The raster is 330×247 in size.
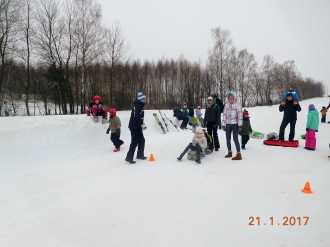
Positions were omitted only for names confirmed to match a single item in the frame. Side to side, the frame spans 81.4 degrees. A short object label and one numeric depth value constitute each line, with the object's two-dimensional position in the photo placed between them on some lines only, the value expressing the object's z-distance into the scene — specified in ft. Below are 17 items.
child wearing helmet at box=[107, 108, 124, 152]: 27.89
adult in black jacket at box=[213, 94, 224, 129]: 24.07
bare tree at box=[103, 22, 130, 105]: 67.20
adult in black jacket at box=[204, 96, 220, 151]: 22.93
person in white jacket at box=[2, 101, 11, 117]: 52.17
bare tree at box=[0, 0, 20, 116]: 46.70
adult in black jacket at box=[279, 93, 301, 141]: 23.48
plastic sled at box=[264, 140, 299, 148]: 23.81
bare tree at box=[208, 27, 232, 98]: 96.00
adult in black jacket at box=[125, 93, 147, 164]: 20.86
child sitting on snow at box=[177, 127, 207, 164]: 19.74
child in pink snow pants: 22.22
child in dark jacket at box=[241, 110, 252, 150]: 24.31
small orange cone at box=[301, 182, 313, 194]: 12.13
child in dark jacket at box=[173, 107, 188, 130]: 48.24
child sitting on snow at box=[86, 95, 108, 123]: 37.14
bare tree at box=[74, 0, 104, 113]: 57.89
